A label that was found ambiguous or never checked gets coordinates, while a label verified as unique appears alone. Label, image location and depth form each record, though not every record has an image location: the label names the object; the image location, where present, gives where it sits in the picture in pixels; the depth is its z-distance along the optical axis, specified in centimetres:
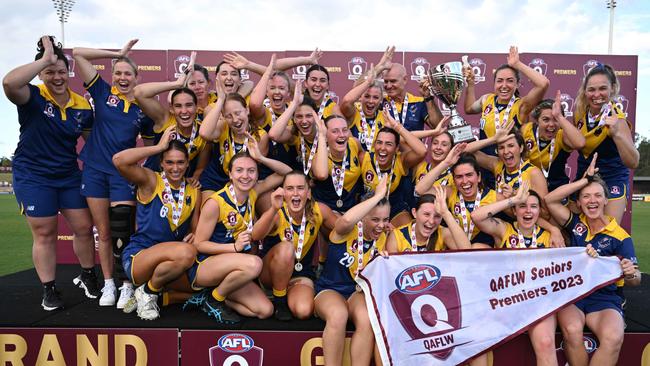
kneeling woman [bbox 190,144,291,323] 317
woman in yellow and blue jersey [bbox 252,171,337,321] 323
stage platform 303
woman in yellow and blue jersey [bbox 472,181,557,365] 314
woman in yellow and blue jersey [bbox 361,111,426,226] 367
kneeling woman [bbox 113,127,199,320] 320
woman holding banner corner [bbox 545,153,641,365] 286
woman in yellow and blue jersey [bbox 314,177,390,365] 286
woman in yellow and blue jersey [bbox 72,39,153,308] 358
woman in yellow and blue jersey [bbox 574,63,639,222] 346
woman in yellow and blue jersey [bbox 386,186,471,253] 311
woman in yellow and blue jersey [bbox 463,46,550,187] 390
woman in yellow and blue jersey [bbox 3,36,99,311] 350
